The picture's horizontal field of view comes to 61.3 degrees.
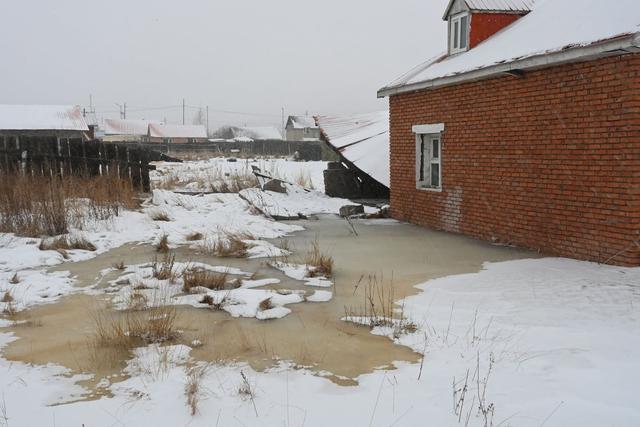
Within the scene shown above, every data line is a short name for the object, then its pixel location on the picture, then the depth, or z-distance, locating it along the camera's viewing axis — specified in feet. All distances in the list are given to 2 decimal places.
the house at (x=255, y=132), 298.56
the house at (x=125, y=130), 224.74
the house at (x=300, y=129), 272.51
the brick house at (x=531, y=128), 22.65
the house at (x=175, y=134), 226.75
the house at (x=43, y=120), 132.98
